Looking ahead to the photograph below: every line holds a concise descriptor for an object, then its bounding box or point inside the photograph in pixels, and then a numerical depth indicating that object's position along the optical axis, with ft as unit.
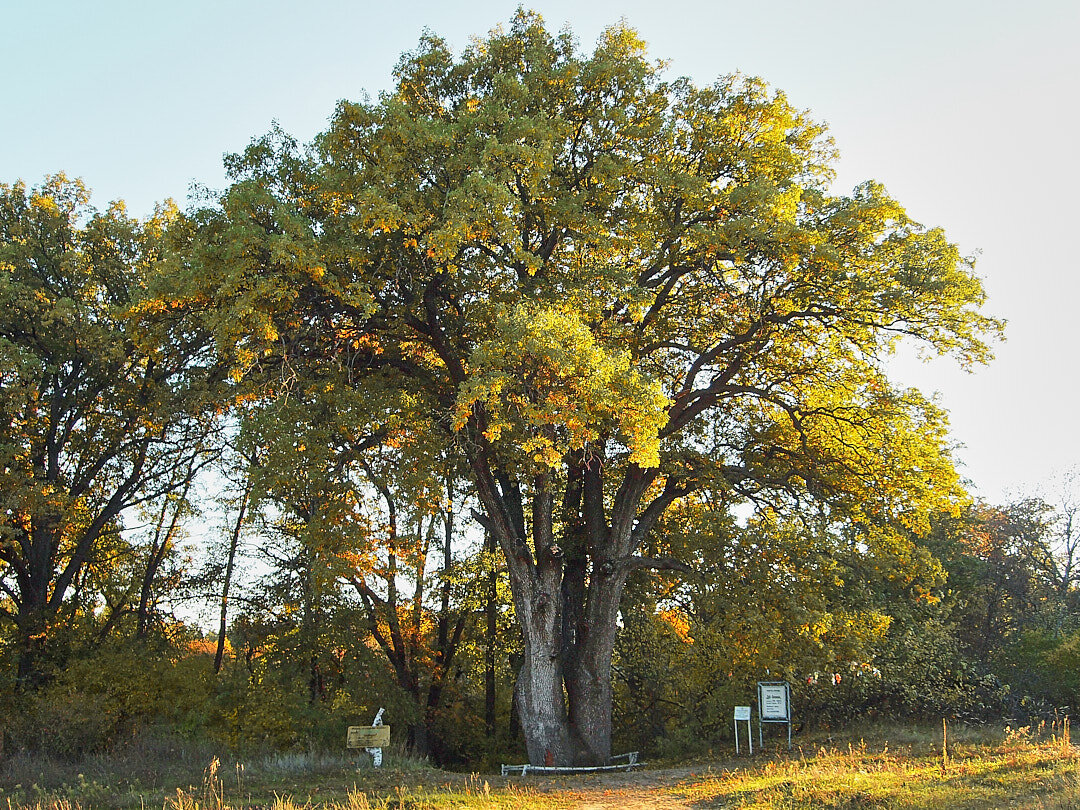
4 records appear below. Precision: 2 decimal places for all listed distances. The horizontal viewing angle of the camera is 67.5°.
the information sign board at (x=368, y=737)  40.06
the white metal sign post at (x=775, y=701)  48.49
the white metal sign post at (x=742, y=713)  47.44
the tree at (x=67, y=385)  56.90
